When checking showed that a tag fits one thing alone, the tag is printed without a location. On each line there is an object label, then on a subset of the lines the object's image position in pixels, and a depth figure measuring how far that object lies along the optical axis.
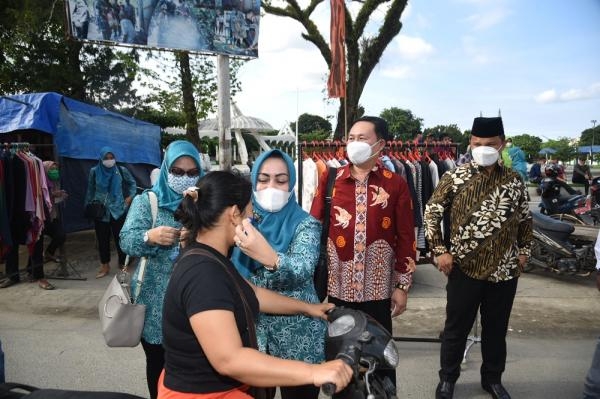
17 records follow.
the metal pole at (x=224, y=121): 7.79
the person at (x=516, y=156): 8.45
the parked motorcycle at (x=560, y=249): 5.95
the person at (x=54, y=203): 6.51
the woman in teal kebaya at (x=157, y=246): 2.44
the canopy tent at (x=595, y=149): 48.34
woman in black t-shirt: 1.34
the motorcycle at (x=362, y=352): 1.40
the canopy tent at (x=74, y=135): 7.13
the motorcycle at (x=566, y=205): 8.29
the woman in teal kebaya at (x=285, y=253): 2.13
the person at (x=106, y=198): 6.62
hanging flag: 8.66
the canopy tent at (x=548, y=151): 37.56
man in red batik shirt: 2.72
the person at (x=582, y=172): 14.23
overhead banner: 8.74
